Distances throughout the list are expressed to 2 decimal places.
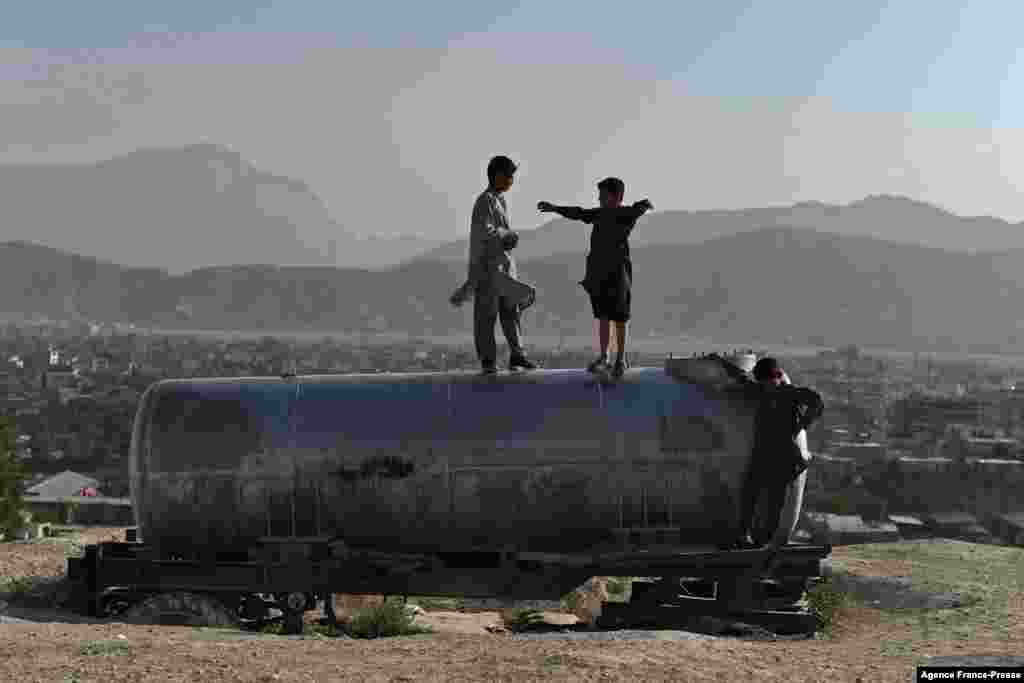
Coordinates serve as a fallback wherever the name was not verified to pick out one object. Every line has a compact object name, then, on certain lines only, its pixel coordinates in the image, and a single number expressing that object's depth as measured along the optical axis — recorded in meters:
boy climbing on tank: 12.94
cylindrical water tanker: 12.98
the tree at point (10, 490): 25.67
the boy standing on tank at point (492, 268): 13.89
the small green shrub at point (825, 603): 14.52
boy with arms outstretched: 13.70
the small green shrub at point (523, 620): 14.55
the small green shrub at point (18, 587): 14.88
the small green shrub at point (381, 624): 13.28
